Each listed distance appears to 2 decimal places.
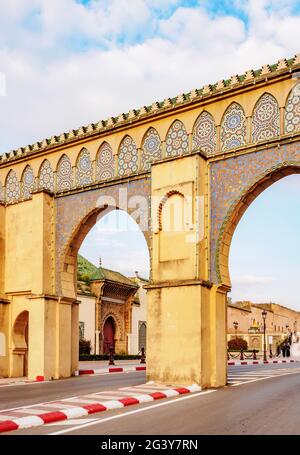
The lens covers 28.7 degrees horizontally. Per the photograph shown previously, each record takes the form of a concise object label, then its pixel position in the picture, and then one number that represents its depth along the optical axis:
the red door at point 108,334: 33.44
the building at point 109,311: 31.80
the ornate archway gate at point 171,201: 12.56
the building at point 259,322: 50.44
